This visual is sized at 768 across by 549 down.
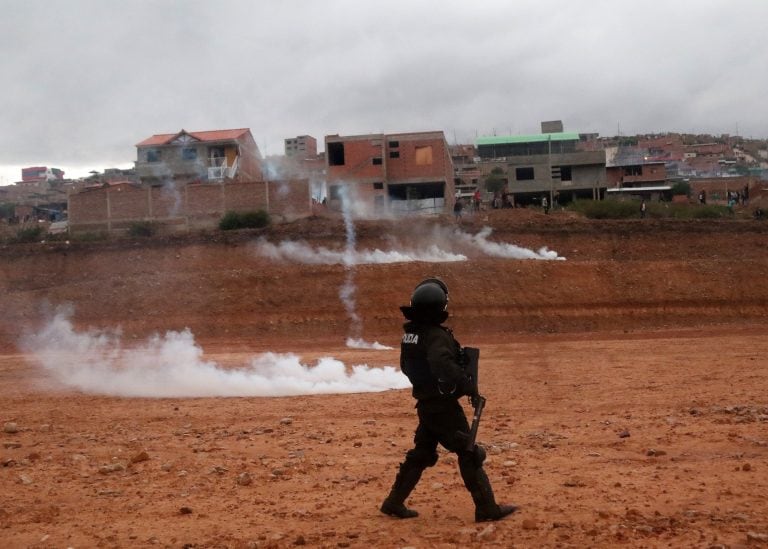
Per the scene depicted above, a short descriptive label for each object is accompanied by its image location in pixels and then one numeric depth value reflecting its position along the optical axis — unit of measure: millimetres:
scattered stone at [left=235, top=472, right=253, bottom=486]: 8797
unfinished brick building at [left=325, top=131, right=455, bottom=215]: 61906
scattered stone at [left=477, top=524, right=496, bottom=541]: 6520
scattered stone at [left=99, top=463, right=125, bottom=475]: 9492
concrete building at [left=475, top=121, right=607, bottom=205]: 71688
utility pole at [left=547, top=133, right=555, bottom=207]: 71262
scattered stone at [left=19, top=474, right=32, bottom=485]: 9133
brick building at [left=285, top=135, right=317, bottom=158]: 89288
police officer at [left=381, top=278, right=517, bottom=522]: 6859
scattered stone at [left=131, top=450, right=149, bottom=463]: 10016
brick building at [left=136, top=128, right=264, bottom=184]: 63250
